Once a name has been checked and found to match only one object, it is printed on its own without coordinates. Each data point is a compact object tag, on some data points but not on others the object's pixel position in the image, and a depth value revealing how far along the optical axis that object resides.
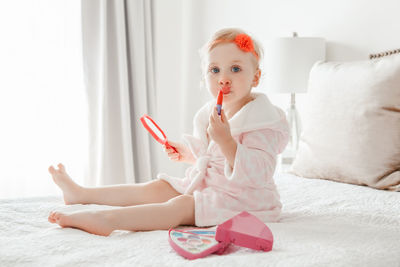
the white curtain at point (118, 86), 2.67
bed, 0.82
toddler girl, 1.10
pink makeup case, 0.87
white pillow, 1.59
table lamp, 2.19
